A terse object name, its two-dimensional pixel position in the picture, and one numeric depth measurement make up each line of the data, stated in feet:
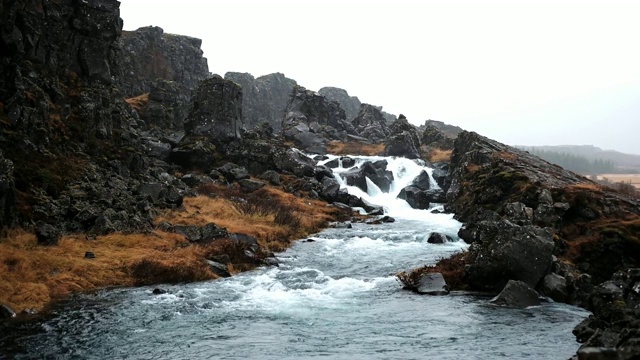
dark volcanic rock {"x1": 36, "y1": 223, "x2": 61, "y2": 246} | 82.94
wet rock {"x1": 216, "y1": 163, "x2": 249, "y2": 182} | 202.22
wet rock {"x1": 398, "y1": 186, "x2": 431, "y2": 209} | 222.44
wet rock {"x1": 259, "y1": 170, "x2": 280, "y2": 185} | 215.31
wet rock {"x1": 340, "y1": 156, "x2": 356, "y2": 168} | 277.64
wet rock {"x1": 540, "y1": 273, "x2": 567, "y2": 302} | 71.92
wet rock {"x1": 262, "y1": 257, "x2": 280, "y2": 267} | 99.86
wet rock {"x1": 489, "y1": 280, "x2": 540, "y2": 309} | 69.10
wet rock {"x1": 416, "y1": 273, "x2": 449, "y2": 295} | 77.97
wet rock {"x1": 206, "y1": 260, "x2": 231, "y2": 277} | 88.38
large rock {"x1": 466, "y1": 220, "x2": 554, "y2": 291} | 74.90
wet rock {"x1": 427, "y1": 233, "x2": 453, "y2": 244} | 127.34
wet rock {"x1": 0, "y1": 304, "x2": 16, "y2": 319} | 58.39
